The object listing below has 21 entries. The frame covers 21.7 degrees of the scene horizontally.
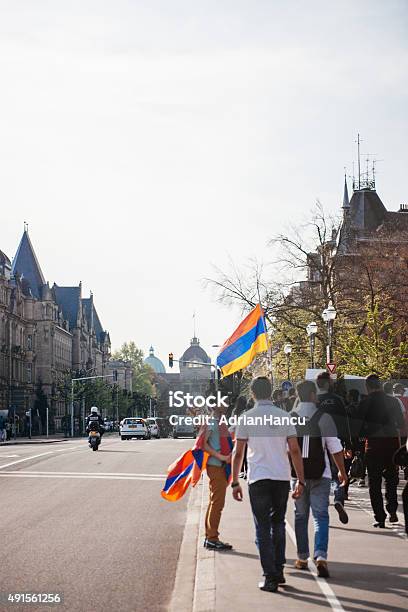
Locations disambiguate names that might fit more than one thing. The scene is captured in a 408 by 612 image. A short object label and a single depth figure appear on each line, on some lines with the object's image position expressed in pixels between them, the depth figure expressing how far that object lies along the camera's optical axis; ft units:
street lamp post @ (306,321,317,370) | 127.54
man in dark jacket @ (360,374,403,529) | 46.75
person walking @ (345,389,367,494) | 55.01
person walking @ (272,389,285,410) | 72.27
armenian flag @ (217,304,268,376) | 53.98
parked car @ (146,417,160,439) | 262.47
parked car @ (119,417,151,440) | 225.15
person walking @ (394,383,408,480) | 51.13
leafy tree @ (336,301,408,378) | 118.21
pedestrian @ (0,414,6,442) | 257.55
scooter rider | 136.39
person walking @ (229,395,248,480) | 67.00
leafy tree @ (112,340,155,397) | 599.16
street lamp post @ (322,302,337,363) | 111.55
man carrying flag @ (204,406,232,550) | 40.32
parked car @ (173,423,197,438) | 247.44
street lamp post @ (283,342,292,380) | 152.15
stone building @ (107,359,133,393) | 636.89
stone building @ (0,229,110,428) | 348.38
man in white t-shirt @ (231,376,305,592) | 31.65
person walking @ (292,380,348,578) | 34.27
